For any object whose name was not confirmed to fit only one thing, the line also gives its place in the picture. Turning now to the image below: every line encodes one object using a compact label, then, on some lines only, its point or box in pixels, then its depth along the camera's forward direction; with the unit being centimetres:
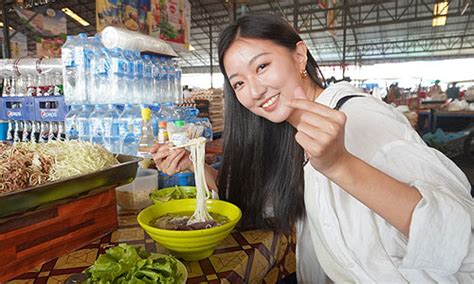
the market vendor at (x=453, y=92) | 978
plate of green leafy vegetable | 88
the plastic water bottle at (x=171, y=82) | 331
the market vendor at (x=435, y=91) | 910
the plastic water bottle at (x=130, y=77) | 275
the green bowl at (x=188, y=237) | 103
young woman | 80
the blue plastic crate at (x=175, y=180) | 191
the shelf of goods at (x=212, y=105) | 546
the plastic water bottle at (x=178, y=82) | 346
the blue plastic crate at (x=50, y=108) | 328
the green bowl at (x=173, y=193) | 151
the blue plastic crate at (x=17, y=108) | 354
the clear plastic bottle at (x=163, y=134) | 162
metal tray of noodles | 94
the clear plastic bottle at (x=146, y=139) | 190
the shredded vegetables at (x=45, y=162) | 109
